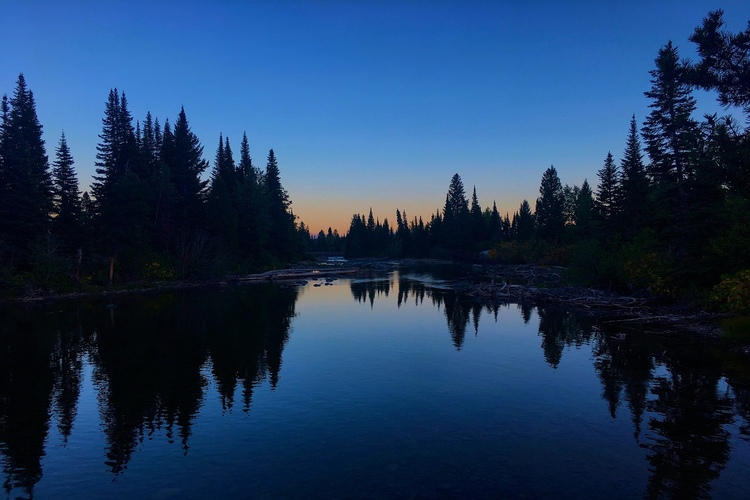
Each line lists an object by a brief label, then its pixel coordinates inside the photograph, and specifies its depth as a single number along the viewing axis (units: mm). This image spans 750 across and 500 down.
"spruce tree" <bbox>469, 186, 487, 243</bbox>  131825
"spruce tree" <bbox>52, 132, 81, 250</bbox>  53375
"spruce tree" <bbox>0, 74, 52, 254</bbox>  47500
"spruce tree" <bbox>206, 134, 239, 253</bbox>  71819
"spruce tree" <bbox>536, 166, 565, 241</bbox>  95125
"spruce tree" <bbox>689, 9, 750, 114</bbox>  18703
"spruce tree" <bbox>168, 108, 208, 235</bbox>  71562
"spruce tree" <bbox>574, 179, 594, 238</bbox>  87688
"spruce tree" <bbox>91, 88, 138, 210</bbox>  62406
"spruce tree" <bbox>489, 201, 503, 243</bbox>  132000
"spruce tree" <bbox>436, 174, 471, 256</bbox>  130625
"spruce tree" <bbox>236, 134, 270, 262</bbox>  80375
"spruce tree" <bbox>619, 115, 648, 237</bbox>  51750
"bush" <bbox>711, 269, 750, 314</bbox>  22531
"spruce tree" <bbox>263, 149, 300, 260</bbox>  97188
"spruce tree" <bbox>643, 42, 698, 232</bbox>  32375
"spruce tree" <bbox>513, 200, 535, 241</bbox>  115188
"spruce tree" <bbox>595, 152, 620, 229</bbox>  54656
